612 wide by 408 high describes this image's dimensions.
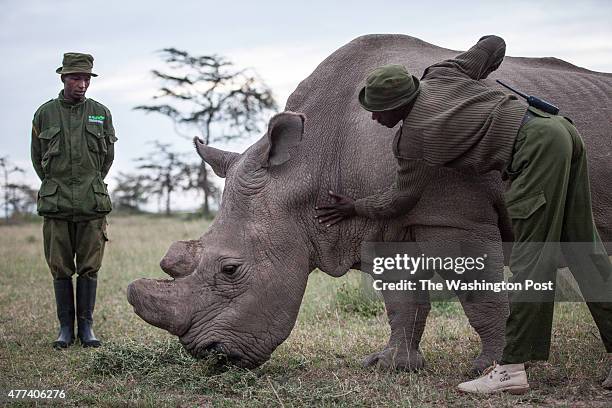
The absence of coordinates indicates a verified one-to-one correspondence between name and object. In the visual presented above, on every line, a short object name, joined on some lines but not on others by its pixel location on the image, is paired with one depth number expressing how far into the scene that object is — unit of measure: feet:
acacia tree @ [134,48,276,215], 122.31
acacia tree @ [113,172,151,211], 124.88
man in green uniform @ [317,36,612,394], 15.58
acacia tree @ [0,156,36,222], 98.19
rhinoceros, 17.58
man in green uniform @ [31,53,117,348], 24.52
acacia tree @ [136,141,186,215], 126.52
